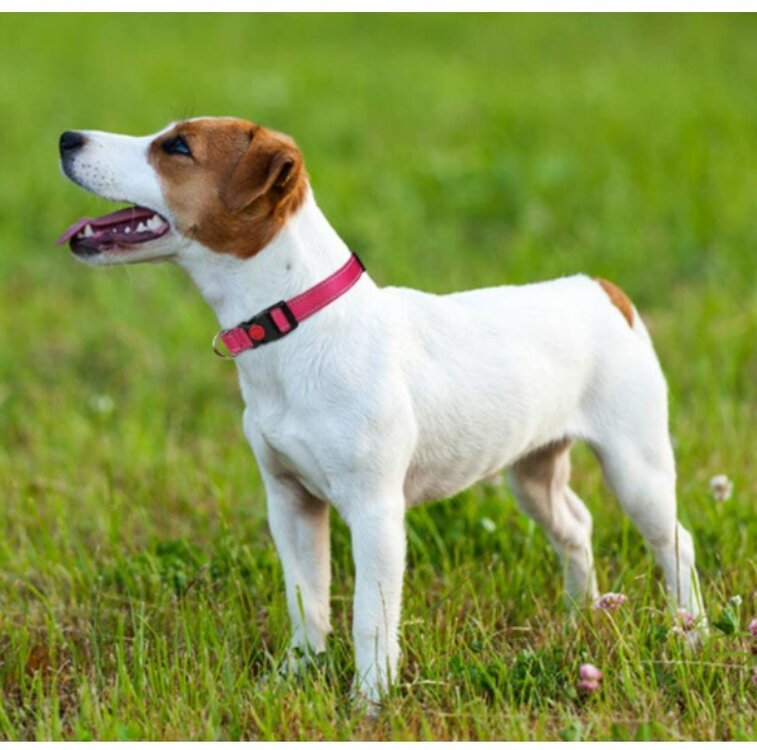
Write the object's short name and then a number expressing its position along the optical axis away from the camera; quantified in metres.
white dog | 7.96
